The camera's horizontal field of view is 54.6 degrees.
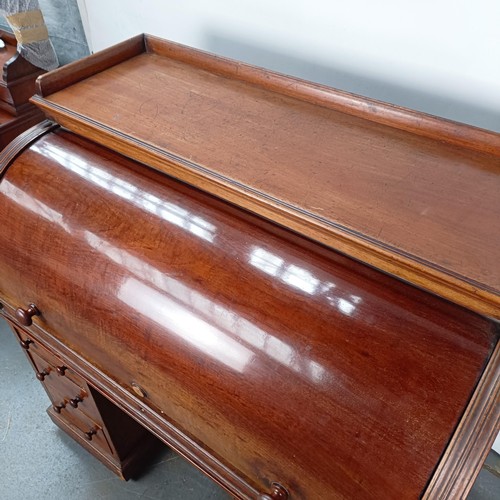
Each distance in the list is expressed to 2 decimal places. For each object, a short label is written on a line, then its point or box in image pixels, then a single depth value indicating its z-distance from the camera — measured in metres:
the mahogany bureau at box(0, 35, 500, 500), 0.72
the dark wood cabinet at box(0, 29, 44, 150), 1.80
